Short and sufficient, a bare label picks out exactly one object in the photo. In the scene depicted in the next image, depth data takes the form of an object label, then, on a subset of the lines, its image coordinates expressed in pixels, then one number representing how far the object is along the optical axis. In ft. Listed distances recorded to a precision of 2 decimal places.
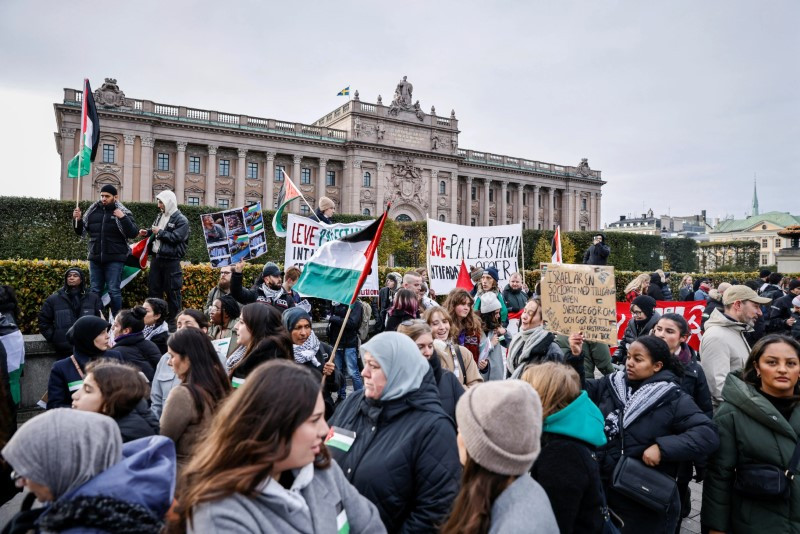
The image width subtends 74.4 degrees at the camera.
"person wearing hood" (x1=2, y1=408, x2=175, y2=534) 5.60
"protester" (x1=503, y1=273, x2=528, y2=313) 30.14
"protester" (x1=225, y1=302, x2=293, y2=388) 13.84
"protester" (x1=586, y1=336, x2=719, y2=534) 11.43
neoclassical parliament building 150.00
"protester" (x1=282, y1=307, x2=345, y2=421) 16.85
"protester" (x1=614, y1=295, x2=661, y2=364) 20.55
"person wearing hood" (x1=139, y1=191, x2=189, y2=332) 28.07
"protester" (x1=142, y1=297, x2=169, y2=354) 19.90
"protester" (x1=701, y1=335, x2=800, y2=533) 11.10
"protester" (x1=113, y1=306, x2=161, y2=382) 17.01
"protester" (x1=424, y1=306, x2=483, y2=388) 16.10
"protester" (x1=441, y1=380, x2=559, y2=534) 7.04
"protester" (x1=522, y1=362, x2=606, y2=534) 8.89
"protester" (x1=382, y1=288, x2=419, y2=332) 20.77
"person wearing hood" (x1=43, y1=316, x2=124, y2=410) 14.60
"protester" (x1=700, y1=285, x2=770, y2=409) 17.04
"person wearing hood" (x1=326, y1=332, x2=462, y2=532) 8.93
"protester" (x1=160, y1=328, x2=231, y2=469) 10.10
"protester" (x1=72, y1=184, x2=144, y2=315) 27.61
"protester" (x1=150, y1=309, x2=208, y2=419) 14.39
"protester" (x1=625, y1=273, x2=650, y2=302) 31.96
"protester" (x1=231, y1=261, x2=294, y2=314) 24.85
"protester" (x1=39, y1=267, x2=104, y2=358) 23.84
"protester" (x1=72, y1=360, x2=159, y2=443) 9.69
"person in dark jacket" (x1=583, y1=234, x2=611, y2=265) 42.83
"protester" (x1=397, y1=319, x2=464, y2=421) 12.57
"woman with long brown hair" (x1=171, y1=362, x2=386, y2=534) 5.72
